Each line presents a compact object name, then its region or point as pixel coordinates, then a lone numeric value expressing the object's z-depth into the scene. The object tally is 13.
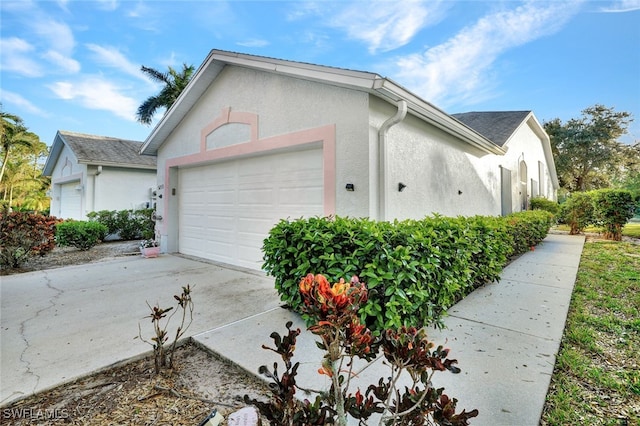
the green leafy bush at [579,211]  11.53
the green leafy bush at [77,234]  9.64
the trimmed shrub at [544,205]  13.59
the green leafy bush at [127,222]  11.88
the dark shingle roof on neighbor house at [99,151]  13.57
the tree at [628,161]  21.91
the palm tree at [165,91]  17.07
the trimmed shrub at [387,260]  2.98
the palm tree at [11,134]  22.17
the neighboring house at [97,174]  13.55
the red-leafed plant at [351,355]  1.19
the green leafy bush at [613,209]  9.77
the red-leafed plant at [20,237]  6.83
